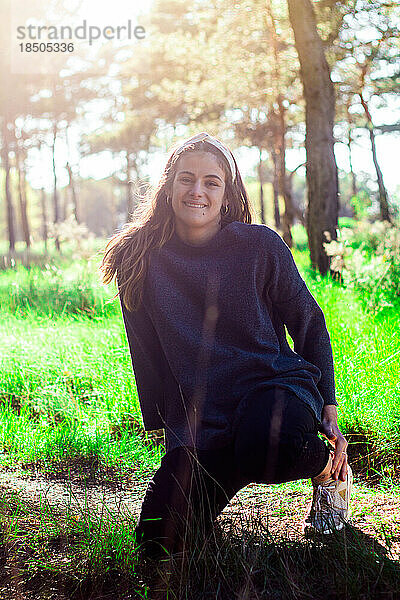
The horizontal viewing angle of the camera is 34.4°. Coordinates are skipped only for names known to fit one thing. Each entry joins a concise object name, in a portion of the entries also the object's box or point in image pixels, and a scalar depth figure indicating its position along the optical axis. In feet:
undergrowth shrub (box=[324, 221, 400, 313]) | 17.39
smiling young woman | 7.28
